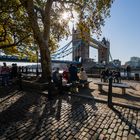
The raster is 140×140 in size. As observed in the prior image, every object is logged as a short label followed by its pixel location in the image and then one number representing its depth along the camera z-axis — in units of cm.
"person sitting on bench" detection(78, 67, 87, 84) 696
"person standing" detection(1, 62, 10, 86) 794
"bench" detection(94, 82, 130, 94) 590
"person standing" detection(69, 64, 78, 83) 667
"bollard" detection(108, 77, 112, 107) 445
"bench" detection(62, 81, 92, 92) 611
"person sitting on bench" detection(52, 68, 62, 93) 591
